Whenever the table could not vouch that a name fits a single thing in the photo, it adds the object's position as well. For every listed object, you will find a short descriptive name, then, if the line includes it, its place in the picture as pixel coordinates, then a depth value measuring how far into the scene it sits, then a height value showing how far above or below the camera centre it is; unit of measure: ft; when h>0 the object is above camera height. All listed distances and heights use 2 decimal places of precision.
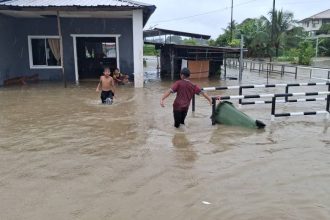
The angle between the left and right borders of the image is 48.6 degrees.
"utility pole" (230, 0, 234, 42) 149.13 +10.76
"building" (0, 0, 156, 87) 56.29 +1.49
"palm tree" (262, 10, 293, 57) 134.41 +10.35
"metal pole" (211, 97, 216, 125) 28.39 -4.31
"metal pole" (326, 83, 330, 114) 32.24 -4.46
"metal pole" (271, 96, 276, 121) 29.70 -4.57
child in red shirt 26.32 -2.78
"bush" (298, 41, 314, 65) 113.39 -0.91
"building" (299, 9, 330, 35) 247.50 +22.75
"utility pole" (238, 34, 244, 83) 62.09 -1.67
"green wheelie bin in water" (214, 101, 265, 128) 27.71 -4.95
